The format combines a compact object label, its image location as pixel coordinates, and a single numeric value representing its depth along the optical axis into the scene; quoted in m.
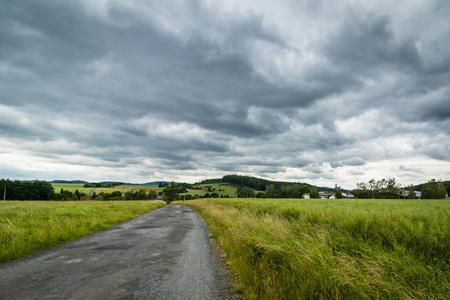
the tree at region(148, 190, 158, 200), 115.85
